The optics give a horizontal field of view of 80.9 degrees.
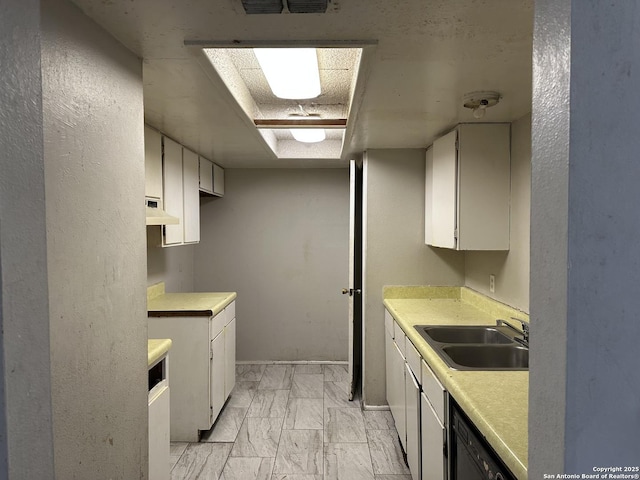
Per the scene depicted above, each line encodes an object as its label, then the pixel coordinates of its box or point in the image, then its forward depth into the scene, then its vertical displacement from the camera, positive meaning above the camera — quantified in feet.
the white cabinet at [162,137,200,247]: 8.64 +0.98
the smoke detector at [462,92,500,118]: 6.01 +2.16
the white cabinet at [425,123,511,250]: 7.82 +0.94
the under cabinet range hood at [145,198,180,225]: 6.85 +0.31
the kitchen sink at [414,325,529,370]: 6.04 -1.98
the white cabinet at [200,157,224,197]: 11.23 +1.71
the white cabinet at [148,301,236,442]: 8.65 -3.22
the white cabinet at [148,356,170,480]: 5.30 -2.82
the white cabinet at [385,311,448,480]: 5.25 -3.05
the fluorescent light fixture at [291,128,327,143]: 8.80 +2.36
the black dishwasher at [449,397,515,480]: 3.58 -2.39
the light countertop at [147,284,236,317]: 8.66 -1.82
